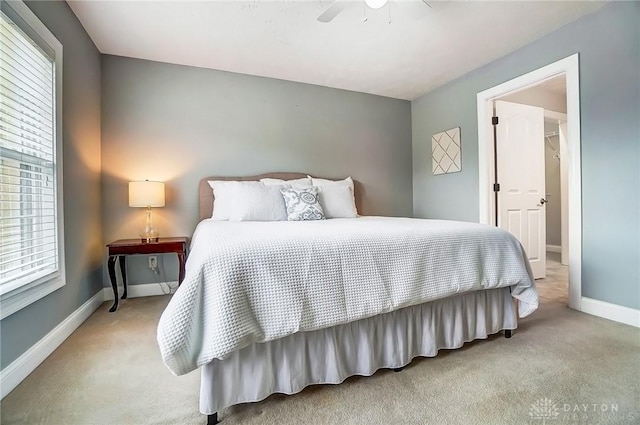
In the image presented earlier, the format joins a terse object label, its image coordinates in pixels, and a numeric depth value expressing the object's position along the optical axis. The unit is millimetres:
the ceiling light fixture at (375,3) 1745
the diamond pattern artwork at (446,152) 3458
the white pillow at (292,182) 3026
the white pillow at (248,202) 2627
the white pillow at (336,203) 2936
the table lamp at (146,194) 2586
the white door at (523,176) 3199
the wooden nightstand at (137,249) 2424
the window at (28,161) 1440
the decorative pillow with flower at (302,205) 2617
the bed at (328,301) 1076
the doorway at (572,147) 2346
